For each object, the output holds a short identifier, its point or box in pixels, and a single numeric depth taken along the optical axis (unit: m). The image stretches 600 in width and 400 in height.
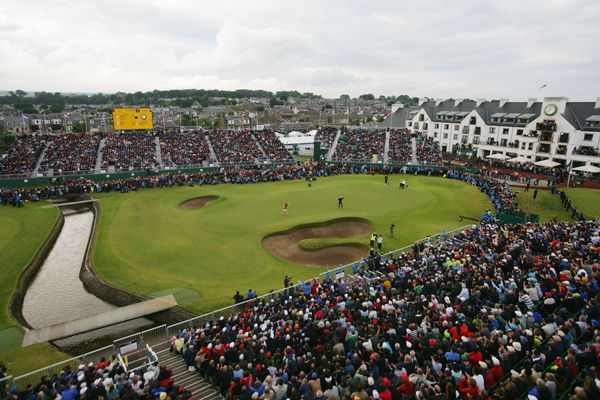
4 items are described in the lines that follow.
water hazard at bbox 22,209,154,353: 19.17
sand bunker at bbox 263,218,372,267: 27.56
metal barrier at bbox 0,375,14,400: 12.73
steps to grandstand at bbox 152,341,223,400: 12.49
